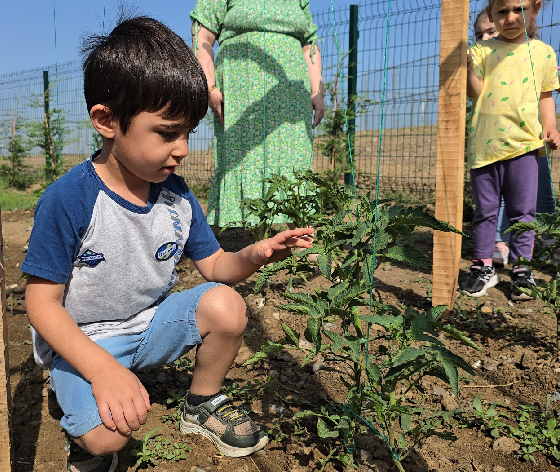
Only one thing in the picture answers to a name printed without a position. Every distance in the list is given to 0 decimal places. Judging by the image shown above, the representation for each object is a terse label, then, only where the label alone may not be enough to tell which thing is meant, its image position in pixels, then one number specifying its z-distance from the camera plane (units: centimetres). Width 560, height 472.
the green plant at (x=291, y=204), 256
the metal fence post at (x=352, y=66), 620
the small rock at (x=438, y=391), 208
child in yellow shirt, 317
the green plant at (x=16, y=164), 1016
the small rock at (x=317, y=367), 224
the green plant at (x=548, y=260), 198
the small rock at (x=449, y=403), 200
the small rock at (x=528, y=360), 232
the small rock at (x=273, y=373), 221
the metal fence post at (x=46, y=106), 875
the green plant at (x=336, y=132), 584
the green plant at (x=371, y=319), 120
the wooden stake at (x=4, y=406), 131
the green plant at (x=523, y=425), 174
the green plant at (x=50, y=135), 838
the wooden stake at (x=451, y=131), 255
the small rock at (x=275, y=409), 195
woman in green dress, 309
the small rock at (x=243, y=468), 166
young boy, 143
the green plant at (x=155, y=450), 168
